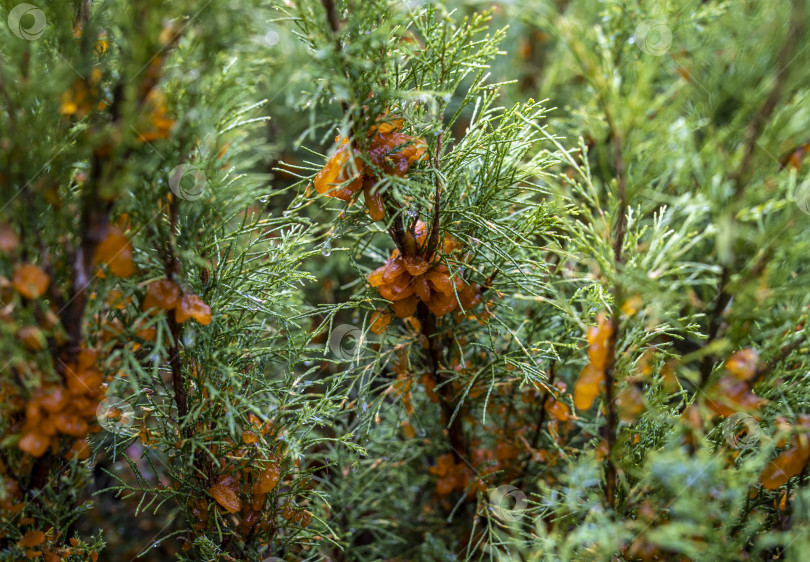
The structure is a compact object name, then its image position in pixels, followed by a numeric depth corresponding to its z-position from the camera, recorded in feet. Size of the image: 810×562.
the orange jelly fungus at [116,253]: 1.69
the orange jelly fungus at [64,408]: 1.68
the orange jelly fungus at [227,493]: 1.81
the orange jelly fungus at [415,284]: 1.85
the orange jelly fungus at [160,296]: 1.74
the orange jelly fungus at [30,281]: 1.65
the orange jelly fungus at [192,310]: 1.75
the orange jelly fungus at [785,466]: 1.74
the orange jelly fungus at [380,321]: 1.90
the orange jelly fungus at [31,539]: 1.73
